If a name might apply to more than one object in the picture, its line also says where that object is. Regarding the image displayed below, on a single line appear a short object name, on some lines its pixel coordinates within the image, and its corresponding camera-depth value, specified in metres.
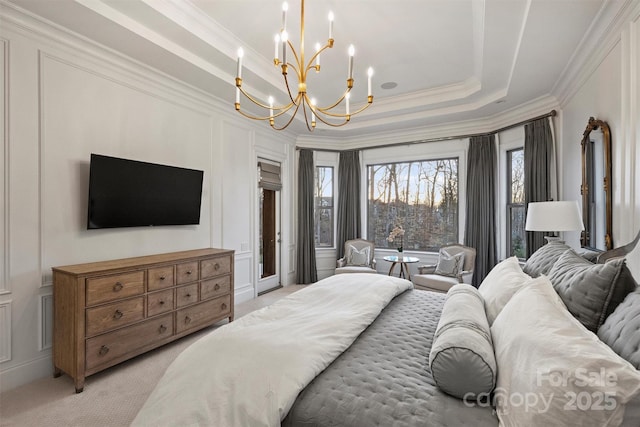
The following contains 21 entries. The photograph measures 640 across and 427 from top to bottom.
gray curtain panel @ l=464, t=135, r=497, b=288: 4.88
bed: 0.92
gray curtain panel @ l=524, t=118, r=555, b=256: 4.07
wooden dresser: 2.42
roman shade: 5.19
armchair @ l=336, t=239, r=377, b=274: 5.29
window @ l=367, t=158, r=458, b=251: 5.54
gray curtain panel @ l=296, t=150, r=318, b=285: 5.93
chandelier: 2.07
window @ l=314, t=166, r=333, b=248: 6.30
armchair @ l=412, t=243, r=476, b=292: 4.36
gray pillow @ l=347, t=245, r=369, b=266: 5.37
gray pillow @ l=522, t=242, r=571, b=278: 2.11
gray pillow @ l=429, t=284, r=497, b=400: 1.19
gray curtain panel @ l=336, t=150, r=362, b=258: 6.07
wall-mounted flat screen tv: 2.88
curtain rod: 4.08
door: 5.49
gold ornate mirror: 2.61
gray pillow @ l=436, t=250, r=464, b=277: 4.59
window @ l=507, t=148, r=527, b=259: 4.62
